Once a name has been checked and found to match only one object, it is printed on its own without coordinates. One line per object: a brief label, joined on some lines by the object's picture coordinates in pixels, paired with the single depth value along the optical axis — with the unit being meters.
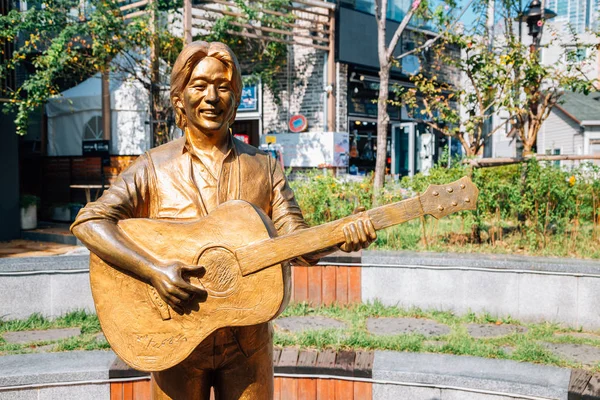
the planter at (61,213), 12.40
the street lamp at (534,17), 7.66
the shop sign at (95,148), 12.56
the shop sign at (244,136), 14.80
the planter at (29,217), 10.96
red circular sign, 13.92
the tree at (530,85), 7.53
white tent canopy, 13.32
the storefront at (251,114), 14.52
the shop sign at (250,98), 14.53
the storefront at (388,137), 14.69
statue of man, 2.10
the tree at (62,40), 10.08
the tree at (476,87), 7.95
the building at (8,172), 10.27
